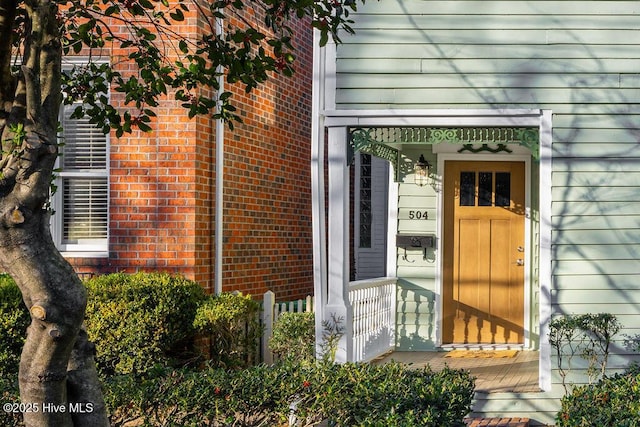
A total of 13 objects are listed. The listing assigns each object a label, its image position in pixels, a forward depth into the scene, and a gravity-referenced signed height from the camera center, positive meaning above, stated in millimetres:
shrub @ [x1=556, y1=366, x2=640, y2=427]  6070 -1164
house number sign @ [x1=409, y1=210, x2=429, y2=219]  12609 +59
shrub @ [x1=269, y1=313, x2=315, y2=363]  10484 -1200
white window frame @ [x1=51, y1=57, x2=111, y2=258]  11188 -21
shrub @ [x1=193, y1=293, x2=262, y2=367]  10547 -1174
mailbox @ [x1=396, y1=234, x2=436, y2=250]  12531 -272
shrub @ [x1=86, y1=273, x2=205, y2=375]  10070 -1039
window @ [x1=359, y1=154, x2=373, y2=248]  17297 +213
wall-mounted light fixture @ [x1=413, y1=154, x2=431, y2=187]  12539 +588
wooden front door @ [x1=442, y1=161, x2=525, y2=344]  12562 -417
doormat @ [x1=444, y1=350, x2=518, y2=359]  11859 -1595
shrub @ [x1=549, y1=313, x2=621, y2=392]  9000 -1078
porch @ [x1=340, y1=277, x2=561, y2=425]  9328 -1592
